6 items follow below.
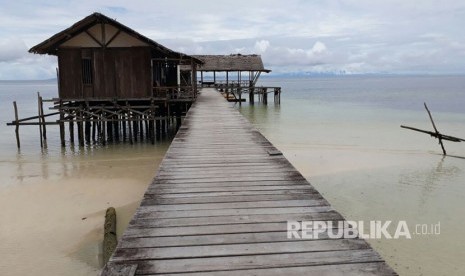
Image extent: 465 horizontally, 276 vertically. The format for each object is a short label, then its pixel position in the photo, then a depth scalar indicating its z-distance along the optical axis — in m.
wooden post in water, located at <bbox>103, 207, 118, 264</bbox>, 6.64
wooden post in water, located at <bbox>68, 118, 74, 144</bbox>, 18.92
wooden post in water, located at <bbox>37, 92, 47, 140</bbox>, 18.01
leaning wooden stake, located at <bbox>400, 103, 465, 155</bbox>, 15.40
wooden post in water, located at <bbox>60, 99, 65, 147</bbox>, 17.50
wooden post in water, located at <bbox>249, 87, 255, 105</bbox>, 41.33
